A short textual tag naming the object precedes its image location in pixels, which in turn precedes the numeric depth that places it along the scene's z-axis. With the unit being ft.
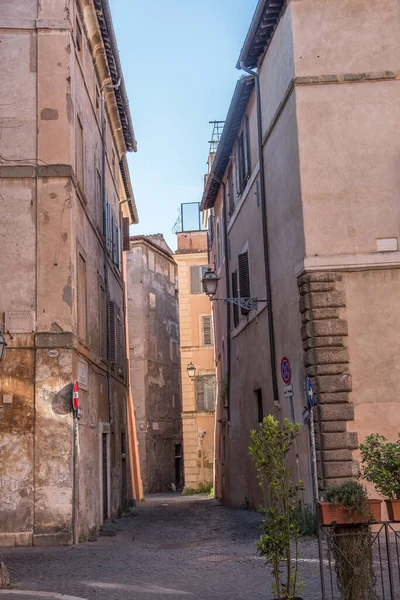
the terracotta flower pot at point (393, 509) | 21.93
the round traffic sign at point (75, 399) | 43.14
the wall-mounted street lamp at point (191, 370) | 118.12
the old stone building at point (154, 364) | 135.44
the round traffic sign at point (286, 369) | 41.98
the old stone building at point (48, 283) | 42.83
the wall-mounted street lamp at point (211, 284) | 56.39
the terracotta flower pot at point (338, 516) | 20.83
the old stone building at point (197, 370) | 121.29
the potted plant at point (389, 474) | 22.18
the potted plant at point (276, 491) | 20.65
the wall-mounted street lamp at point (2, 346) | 34.96
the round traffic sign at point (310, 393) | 39.42
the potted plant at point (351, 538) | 20.70
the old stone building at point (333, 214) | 41.04
